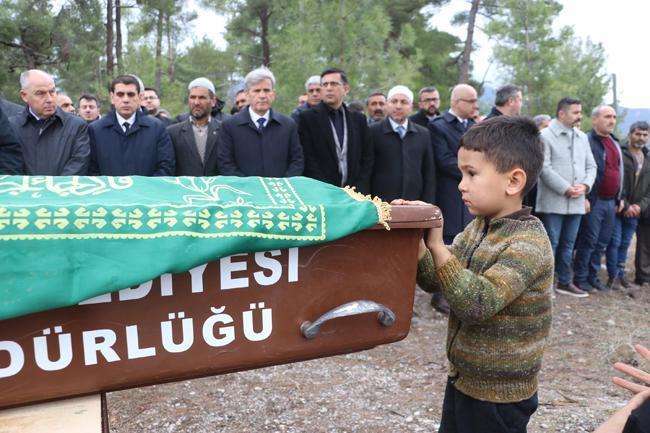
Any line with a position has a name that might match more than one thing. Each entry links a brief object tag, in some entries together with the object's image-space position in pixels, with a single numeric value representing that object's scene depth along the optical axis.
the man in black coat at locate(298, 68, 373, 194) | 4.03
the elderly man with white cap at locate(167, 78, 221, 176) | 3.91
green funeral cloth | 1.12
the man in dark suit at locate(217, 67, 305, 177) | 3.69
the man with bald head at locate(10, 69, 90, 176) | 3.37
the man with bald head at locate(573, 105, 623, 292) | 5.34
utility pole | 19.86
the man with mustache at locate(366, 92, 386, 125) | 6.24
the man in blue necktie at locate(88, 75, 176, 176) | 3.49
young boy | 1.38
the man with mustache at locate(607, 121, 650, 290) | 5.75
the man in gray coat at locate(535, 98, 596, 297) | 4.94
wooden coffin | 1.21
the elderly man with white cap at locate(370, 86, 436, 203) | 4.30
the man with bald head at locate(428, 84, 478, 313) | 4.46
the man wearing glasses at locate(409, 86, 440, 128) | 5.39
